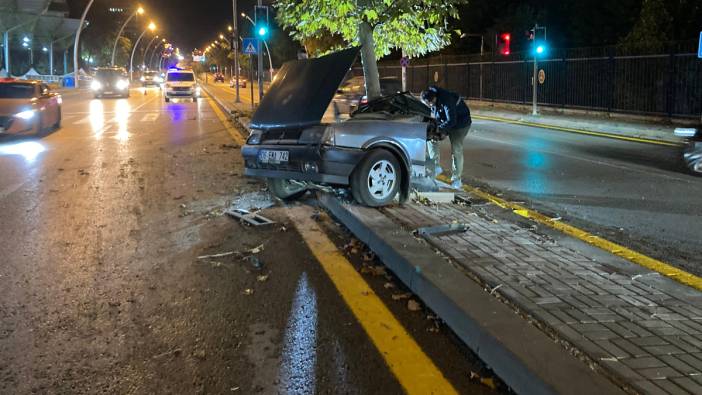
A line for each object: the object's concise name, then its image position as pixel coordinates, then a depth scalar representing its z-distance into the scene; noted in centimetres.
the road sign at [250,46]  2255
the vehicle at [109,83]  3984
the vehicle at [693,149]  1034
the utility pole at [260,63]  2161
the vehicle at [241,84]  6262
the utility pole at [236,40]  2882
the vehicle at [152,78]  6600
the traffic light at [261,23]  2091
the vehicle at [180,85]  3738
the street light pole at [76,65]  5062
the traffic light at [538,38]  2278
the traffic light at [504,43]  2784
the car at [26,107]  1609
